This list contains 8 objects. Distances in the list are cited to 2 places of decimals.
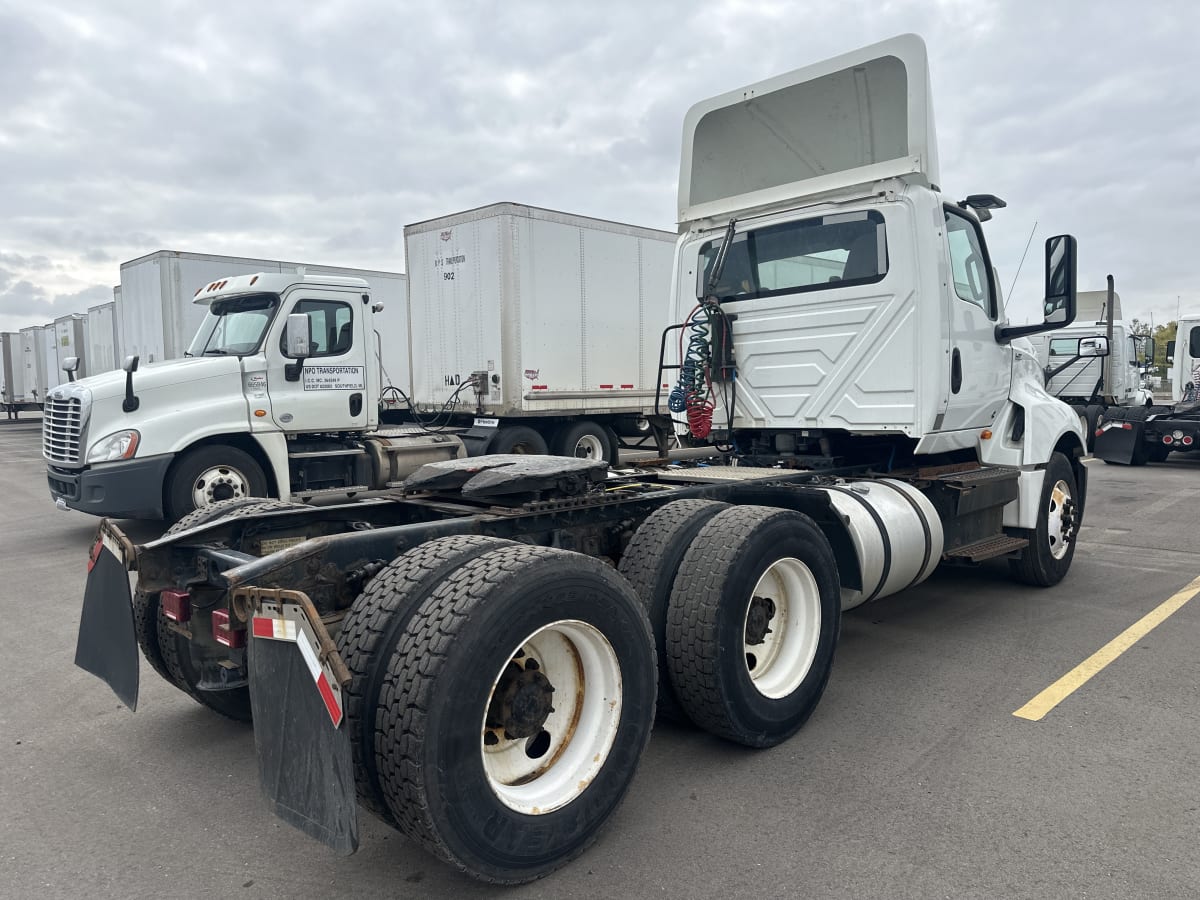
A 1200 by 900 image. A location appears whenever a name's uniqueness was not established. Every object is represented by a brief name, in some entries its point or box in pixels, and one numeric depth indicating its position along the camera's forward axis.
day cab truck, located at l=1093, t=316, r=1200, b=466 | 15.05
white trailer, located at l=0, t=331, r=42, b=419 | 32.03
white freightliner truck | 8.52
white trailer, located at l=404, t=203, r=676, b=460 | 11.00
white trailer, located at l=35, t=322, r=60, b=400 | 28.30
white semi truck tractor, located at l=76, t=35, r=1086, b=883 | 2.57
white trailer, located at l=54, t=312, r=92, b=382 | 25.86
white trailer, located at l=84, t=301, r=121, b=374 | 22.02
